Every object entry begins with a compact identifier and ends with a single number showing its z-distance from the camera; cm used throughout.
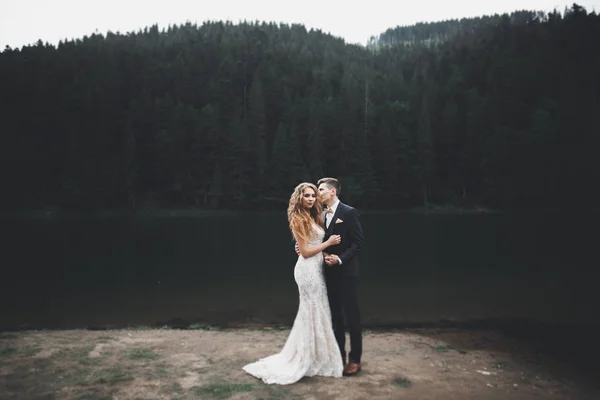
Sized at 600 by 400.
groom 676
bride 677
